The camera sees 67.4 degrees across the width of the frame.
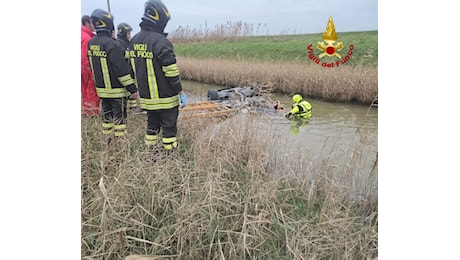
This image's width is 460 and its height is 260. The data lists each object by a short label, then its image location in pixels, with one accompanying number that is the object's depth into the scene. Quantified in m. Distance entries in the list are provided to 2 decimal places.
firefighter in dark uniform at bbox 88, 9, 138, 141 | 2.55
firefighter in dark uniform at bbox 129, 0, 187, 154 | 2.39
